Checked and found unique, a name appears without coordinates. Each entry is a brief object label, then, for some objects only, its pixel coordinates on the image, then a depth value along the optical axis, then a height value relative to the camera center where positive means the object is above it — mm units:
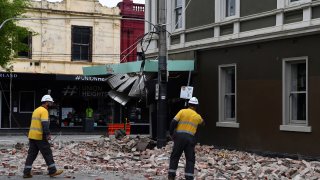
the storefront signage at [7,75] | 33344 +1362
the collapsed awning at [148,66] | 19266 +1155
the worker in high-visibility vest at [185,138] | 11930 -817
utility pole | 17938 +303
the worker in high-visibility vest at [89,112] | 36594 -860
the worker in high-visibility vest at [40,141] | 12617 -963
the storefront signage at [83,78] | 35781 +1319
